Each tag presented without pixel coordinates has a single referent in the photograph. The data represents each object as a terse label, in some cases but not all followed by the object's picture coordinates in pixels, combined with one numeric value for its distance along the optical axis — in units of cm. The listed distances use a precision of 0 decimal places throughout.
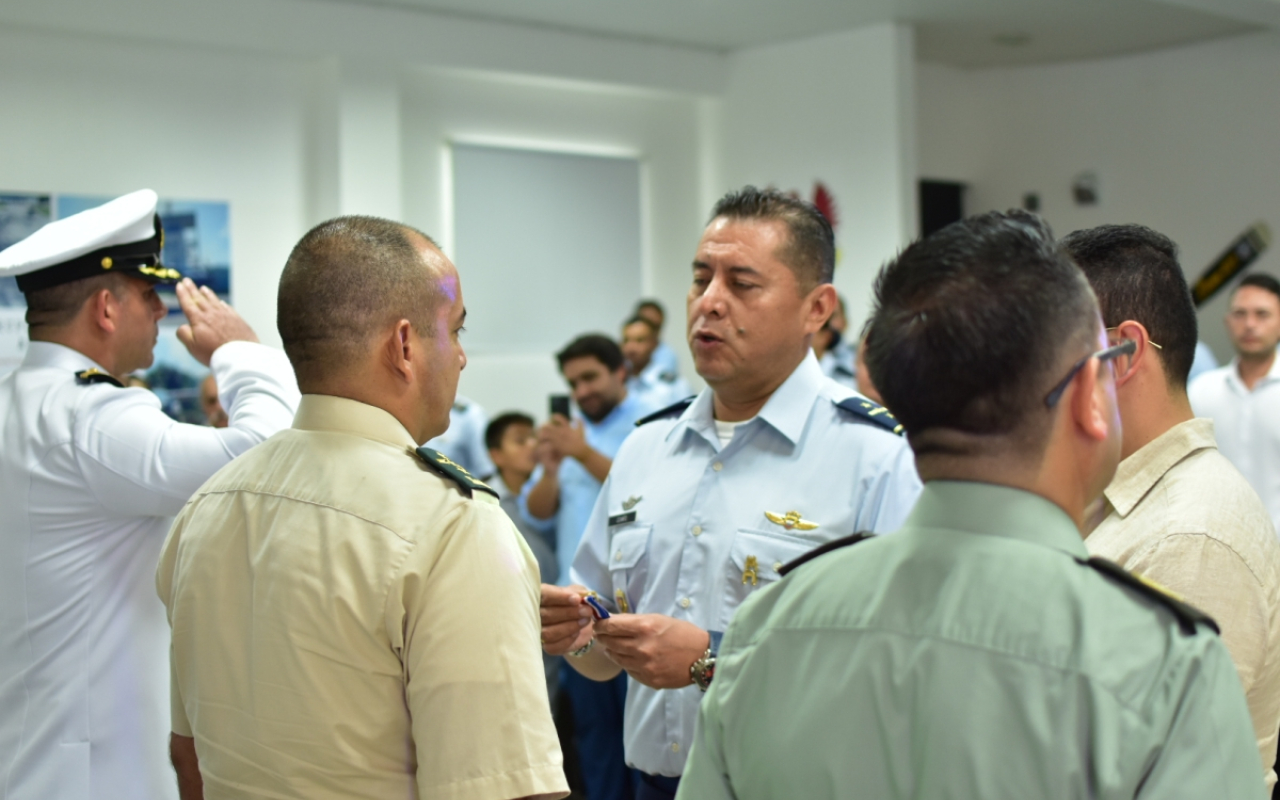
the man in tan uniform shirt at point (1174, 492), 129
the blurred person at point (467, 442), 577
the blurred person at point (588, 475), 404
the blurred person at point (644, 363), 628
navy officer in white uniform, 187
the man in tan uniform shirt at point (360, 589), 127
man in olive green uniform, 89
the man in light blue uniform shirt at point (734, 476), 187
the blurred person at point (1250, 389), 475
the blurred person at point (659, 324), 758
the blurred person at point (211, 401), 473
